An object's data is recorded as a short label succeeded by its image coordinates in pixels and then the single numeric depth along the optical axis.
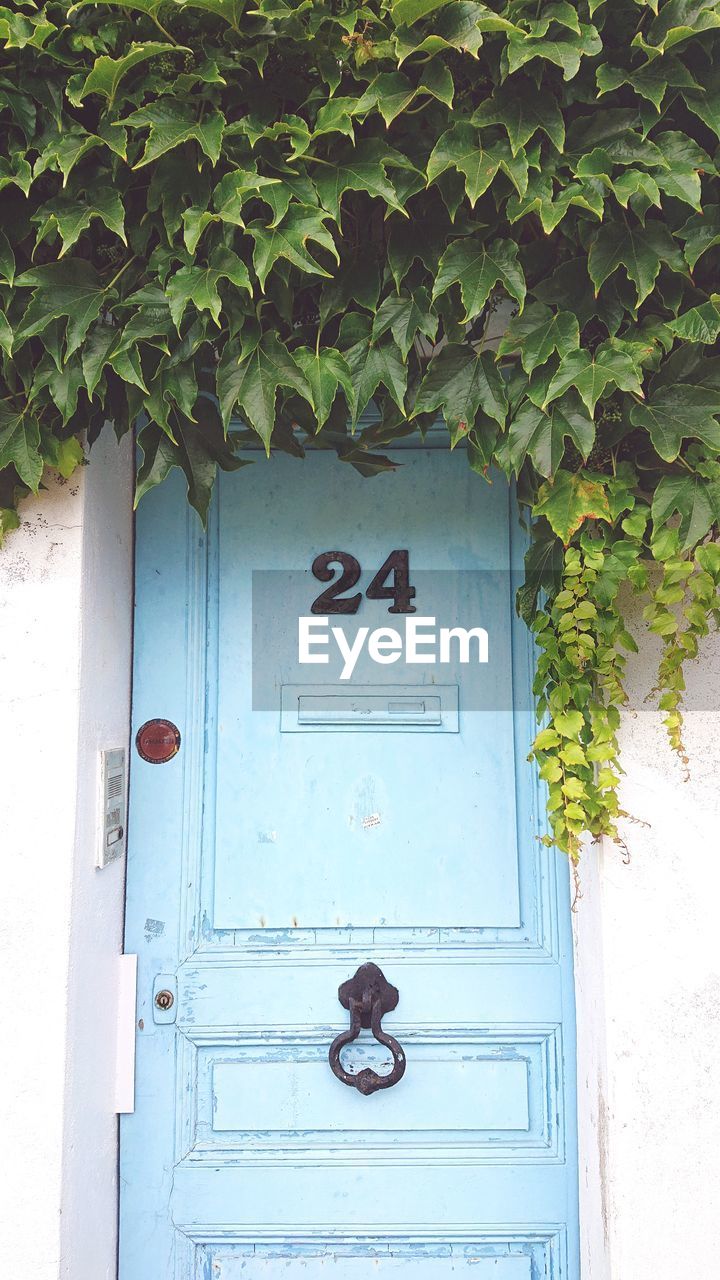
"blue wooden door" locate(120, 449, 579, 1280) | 1.71
